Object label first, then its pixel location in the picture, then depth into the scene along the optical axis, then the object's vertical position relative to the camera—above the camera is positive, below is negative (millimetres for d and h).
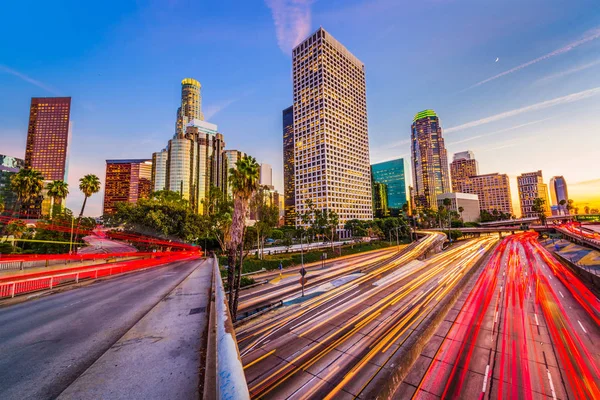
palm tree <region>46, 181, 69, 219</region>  42812 +7098
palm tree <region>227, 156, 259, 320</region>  21406 +2723
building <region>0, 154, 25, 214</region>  122375 +29146
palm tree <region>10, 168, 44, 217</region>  39844 +7825
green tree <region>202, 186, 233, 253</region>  51419 +562
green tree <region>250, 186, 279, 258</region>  57250 +1740
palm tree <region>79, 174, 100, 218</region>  44781 +8230
